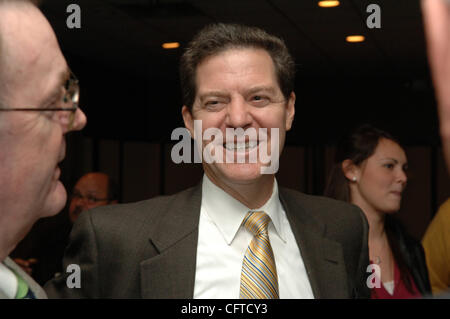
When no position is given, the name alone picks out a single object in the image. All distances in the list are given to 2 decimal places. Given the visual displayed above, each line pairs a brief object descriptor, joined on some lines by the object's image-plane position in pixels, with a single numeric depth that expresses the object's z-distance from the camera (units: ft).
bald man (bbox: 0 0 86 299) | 2.59
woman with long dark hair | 7.98
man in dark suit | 4.40
